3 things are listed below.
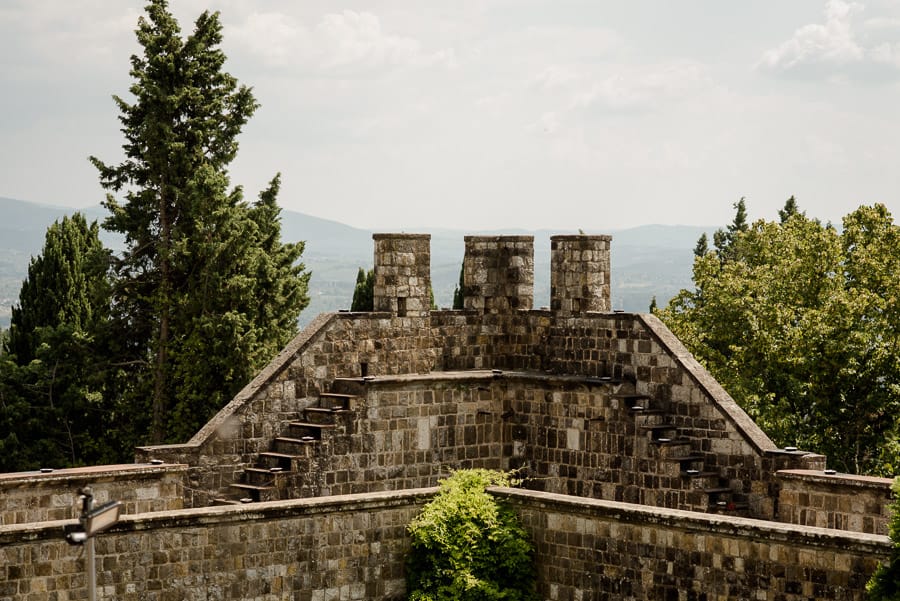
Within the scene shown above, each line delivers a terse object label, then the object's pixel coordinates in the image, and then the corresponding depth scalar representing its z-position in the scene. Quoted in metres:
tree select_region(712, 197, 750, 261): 81.81
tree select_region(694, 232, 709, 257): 94.06
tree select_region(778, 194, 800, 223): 78.12
